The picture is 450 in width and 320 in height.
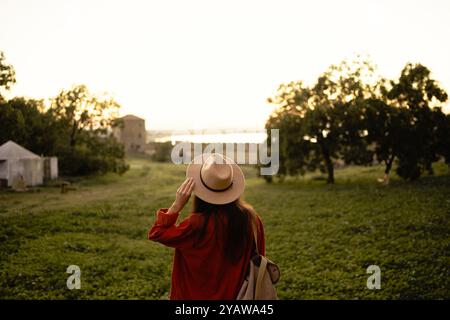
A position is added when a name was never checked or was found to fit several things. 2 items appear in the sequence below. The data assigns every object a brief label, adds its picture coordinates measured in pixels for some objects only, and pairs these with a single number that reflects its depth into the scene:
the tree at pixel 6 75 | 15.32
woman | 3.01
